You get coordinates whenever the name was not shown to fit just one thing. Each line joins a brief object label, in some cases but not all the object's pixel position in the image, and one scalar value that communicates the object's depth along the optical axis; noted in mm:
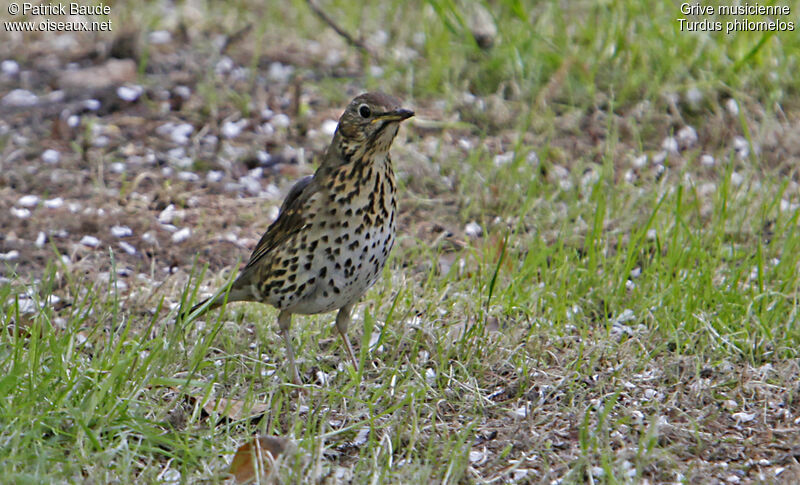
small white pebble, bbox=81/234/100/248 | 10445
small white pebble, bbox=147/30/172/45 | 14672
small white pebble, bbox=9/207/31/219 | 10852
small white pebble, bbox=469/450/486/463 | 7312
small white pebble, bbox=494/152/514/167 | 12031
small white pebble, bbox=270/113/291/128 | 12937
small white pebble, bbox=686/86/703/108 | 12888
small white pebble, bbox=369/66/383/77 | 13953
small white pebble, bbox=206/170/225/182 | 11883
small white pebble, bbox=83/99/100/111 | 12992
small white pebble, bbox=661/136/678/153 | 12408
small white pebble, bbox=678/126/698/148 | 12641
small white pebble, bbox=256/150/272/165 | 12283
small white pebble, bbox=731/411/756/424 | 7875
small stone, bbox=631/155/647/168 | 12133
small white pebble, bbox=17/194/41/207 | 11094
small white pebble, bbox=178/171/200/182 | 11836
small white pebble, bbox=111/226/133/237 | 10703
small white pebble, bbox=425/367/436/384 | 8289
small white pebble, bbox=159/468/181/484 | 6765
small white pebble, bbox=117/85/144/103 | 13190
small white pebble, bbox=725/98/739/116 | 12789
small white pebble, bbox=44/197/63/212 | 11130
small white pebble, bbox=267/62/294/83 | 13948
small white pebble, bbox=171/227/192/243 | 10704
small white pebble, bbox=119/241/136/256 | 10437
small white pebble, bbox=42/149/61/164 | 11992
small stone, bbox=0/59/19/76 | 13772
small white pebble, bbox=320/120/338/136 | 12827
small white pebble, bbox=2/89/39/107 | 13062
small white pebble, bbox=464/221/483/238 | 10984
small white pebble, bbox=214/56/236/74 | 14023
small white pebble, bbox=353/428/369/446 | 7477
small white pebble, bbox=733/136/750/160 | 12336
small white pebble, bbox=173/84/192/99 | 13205
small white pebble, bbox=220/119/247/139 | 12643
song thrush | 7914
